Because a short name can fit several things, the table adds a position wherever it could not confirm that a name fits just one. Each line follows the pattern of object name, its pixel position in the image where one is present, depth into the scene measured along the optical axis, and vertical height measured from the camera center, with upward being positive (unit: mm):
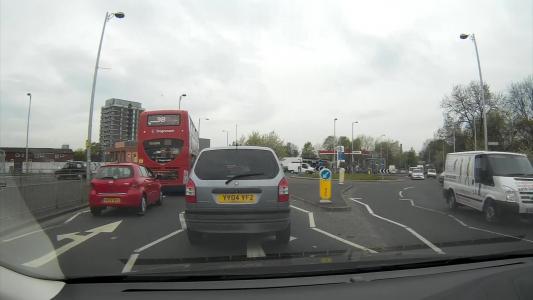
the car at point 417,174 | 53594 -583
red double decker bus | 18891 +893
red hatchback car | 11617 -541
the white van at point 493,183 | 10617 -354
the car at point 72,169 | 30062 -60
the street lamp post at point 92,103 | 21594 +3370
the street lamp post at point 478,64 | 26006 +6612
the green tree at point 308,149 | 126975 +6199
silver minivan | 6648 -437
